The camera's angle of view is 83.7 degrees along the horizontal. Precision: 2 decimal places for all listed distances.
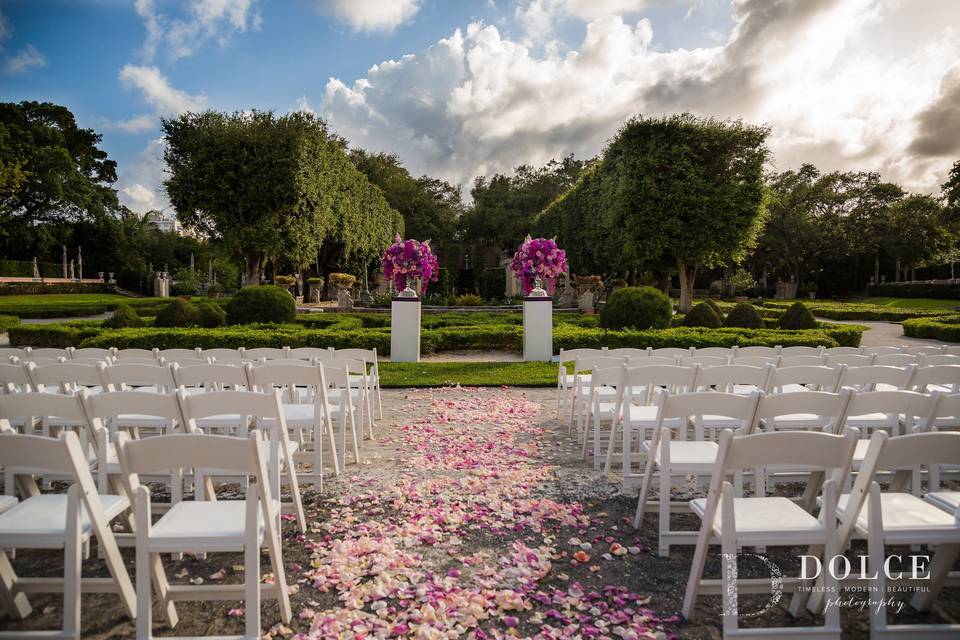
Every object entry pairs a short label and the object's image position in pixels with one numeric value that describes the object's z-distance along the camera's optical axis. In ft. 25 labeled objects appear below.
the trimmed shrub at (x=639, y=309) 47.47
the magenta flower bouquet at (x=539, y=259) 41.55
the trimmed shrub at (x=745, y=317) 53.93
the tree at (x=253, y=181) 75.46
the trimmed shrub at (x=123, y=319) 48.17
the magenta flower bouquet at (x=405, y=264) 39.01
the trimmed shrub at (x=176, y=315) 49.90
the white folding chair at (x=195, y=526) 6.95
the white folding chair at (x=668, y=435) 10.02
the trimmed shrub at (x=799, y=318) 51.19
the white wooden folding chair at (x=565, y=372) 20.32
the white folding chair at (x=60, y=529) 7.01
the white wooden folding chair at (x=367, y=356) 21.24
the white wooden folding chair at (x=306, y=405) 13.46
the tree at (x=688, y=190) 74.33
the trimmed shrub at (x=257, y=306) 49.67
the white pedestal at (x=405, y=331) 37.04
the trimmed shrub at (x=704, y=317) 53.78
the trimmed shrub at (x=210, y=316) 51.90
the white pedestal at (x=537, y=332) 37.50
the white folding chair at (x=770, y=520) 7.20
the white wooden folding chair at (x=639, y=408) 13.11
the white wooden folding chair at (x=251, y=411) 9.60
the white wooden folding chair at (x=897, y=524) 7.16
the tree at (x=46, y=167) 122.11
